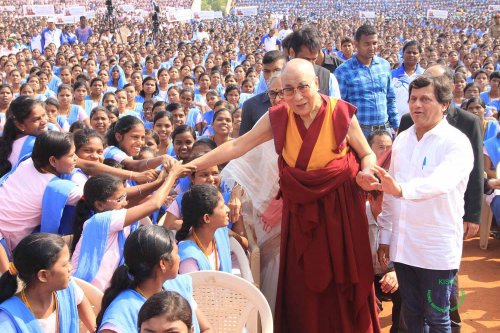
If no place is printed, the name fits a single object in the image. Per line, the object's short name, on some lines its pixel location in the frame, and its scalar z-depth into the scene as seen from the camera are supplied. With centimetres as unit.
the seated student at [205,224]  324
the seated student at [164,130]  555
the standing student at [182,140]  492
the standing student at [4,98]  677
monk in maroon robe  304
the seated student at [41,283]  246
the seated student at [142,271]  242
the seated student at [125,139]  444
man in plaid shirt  531
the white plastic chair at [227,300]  289
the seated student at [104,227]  308
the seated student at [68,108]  687
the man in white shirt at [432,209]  286
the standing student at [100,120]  562
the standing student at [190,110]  721
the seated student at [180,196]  376
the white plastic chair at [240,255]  349
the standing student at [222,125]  530
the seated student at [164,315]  211
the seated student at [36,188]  345
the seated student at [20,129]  418
